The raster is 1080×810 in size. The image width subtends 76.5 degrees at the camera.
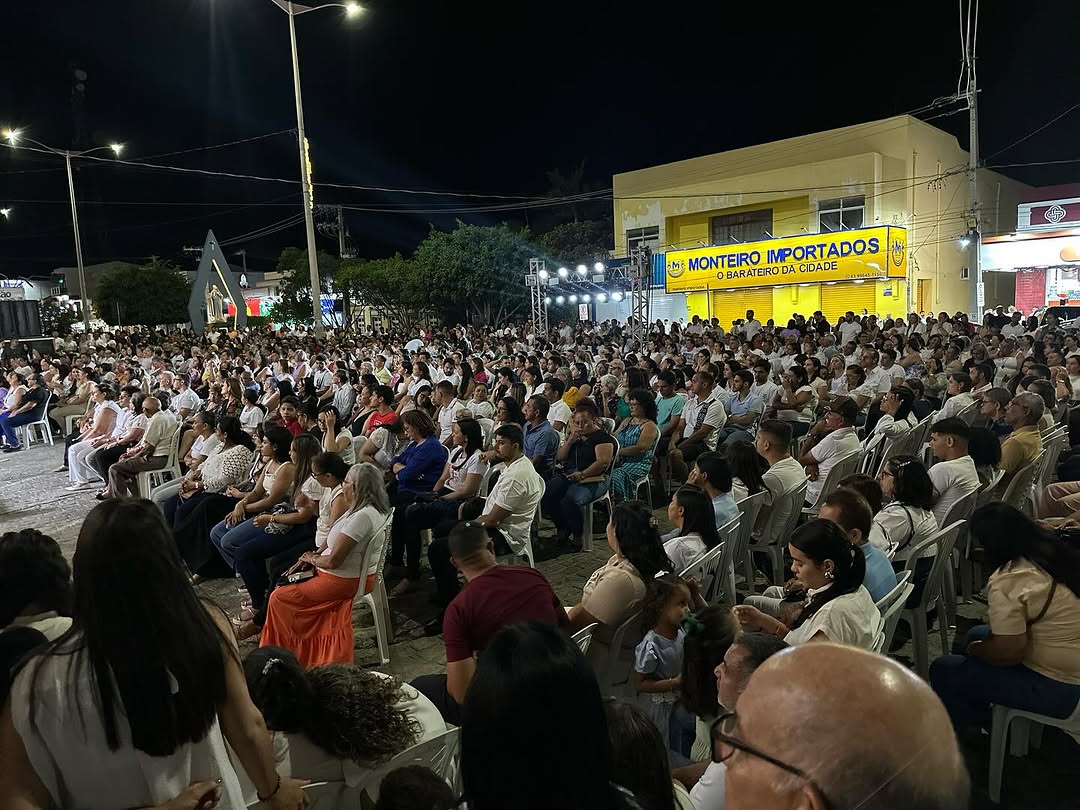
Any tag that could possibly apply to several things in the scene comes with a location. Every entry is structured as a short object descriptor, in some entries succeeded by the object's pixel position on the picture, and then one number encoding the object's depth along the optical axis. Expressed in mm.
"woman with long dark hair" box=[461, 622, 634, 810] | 1497
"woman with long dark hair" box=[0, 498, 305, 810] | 1537
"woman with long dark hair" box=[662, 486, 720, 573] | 3604
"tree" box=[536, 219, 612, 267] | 31766
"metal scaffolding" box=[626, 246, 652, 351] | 16469
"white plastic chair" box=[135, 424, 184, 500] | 7730
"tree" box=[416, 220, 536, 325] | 31156
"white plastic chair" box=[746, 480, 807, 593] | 4684
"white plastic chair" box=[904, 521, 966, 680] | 3490
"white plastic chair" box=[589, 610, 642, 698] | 2975
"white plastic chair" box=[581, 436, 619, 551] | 6012
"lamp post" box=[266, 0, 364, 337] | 15977
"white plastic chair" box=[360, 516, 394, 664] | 4129
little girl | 2734
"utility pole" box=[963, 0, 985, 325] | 16484
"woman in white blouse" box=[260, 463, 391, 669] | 3922
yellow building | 22625
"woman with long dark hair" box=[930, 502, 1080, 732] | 2586
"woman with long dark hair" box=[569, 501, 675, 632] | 2986
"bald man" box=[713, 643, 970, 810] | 898
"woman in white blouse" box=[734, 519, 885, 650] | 2578
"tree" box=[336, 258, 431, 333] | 32750
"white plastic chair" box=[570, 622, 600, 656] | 2819
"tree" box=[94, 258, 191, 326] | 38094
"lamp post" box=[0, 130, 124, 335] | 19166
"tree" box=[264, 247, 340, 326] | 36594
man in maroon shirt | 2693
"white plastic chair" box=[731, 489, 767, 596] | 4387
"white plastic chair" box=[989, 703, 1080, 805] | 2643
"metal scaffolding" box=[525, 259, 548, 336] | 21191
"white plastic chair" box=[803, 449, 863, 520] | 5387
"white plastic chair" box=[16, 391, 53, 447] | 11750
